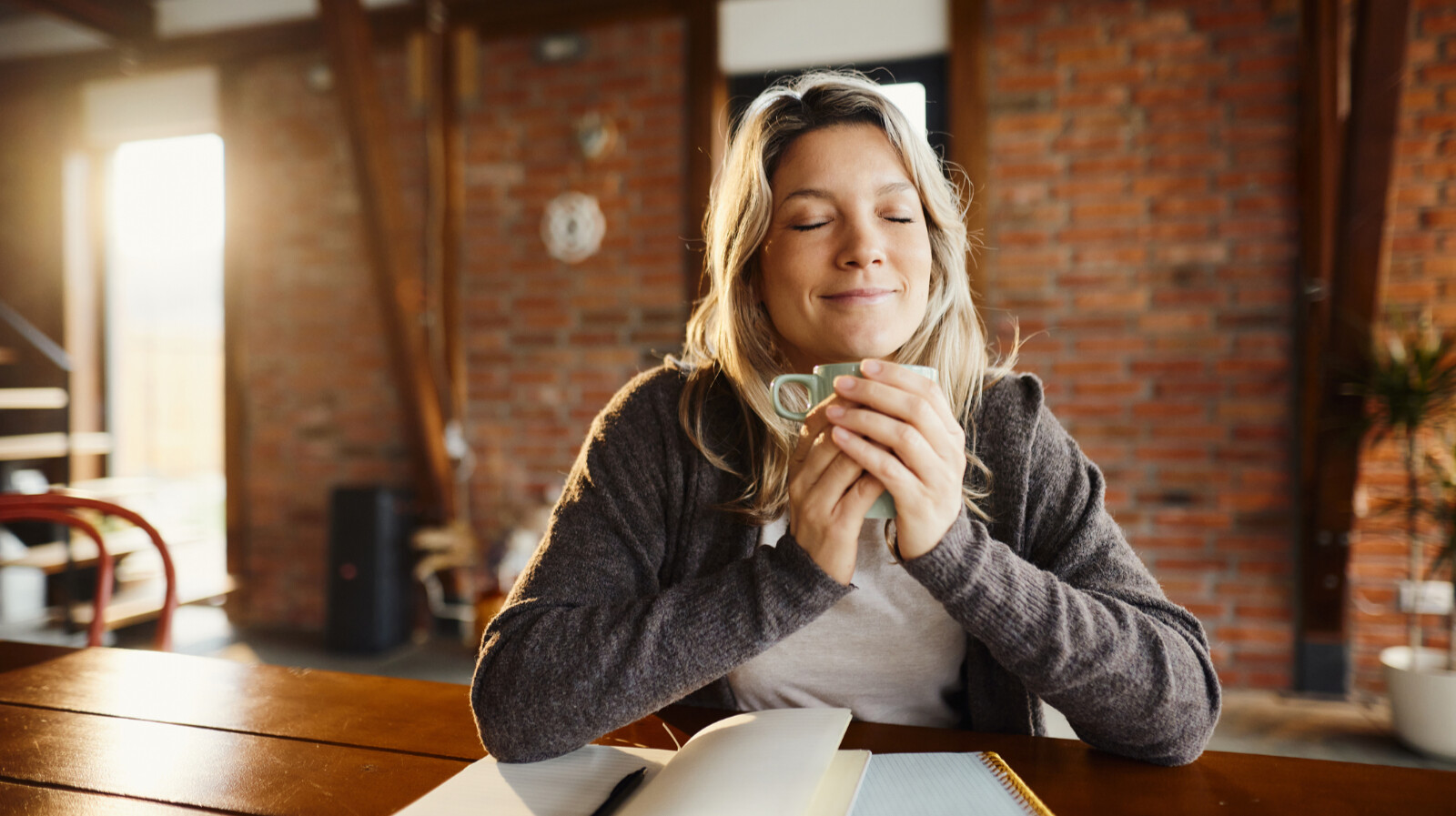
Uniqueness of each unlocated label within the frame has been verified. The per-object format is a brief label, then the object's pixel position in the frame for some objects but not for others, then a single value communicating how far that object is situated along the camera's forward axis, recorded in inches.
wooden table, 30.3
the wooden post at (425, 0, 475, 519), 155.8
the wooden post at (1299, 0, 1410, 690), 103.9
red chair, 56.9
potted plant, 103.1
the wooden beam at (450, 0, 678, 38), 146.2
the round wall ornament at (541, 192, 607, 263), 150.3
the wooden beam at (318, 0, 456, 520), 135.3
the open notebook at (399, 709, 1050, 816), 26.0
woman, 32.8
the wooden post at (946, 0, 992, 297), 131.9
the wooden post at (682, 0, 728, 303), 143.1
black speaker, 149.3
